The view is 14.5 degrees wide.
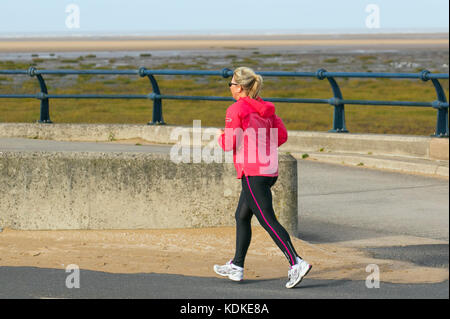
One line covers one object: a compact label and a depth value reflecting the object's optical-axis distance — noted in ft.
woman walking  37.31
